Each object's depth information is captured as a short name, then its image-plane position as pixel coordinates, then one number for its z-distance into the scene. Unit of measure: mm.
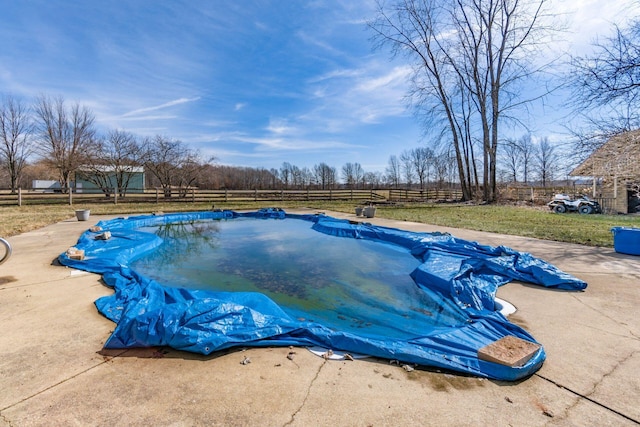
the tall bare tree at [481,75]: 17484
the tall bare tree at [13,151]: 21844
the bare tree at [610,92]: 6527
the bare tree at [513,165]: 41938
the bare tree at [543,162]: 39462
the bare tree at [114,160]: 18250
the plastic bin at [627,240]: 5203
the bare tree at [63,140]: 20656
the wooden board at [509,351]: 1869
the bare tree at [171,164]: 19484
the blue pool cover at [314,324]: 2070
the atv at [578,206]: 14477
